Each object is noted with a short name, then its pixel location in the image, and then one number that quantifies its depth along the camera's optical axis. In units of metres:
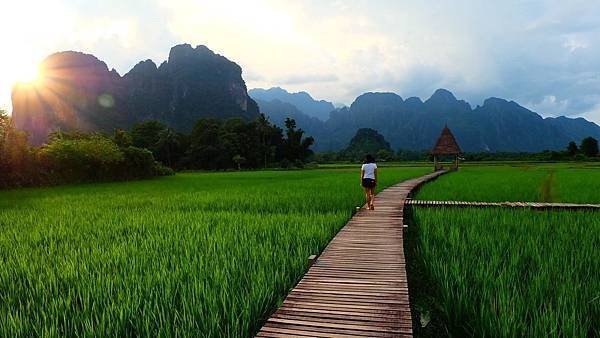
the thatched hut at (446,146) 31.55
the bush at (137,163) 27.31
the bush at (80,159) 20.75
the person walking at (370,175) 8.73
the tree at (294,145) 60.16
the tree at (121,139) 32.34
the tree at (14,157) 17.98
